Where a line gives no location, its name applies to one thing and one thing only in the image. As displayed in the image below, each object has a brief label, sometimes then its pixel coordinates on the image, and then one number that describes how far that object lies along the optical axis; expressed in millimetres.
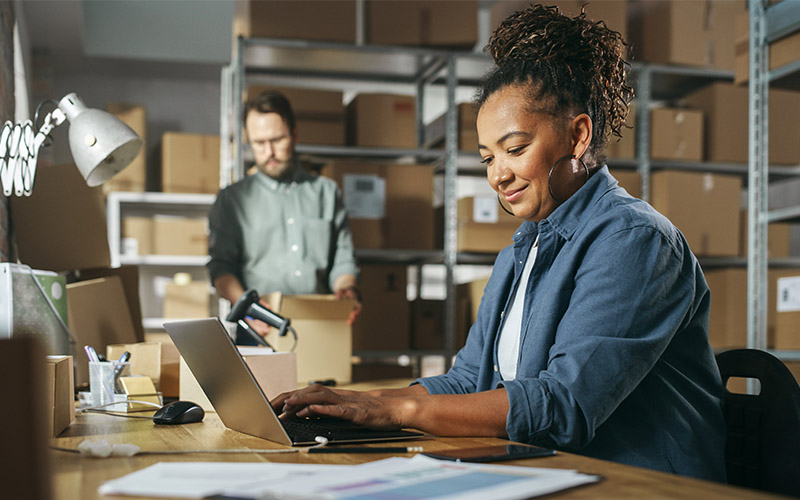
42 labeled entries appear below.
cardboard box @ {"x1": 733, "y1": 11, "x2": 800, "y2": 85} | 2658
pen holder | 1374
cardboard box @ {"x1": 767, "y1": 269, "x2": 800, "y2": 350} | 2719
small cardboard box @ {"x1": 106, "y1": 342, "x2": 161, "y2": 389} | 1585
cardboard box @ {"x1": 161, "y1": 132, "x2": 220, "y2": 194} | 4832
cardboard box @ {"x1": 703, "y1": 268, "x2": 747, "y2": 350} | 3547
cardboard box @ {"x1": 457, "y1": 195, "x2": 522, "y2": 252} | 3496
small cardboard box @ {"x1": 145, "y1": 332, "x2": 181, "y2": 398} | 1573
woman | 933
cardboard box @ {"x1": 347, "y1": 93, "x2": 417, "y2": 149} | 3480
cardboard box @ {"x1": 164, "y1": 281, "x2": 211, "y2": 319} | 4754
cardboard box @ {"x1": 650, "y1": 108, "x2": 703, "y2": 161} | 3641
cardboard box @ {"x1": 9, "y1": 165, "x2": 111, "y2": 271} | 2021
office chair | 981
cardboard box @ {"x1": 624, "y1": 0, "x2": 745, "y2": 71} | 3600
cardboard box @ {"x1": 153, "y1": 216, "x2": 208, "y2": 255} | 4785
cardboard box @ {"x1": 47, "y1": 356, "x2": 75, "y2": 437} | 1019
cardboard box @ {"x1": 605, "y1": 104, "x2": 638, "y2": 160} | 3605
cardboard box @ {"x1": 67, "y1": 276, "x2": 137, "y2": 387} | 1735
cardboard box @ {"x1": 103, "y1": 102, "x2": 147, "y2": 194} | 4742
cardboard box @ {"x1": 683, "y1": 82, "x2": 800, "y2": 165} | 3584
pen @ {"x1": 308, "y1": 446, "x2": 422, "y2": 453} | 836
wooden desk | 619
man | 2676
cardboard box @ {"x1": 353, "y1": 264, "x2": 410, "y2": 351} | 3418
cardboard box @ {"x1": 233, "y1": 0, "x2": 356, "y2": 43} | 3273
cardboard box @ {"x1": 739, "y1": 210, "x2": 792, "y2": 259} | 3668
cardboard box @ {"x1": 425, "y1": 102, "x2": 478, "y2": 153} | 3533
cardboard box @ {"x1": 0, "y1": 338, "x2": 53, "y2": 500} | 393
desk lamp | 1440
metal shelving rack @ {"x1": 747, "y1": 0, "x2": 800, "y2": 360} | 2744
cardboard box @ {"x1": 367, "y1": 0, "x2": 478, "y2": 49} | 3459
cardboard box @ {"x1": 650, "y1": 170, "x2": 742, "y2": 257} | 3562
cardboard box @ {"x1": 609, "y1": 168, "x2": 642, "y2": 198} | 3566
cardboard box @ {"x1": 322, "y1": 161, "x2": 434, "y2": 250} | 3416
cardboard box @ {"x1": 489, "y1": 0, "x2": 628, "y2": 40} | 3389
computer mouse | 1128
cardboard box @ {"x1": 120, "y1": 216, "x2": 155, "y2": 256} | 4758
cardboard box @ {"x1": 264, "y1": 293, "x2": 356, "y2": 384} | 2070
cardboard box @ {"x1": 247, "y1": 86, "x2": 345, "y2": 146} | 3395
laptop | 909
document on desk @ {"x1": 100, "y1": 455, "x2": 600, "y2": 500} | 567
